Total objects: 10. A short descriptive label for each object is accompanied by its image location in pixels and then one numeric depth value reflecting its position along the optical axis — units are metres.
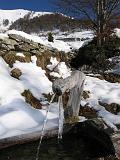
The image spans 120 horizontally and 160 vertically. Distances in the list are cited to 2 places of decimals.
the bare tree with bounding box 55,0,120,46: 6.76
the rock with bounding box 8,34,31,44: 4.30
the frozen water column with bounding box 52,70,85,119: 2.44
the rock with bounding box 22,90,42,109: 3.21
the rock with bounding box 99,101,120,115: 3.33
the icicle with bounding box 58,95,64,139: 2.21
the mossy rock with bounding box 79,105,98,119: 3.15
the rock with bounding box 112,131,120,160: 1.93
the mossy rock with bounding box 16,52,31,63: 3.98
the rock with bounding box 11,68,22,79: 3.66
